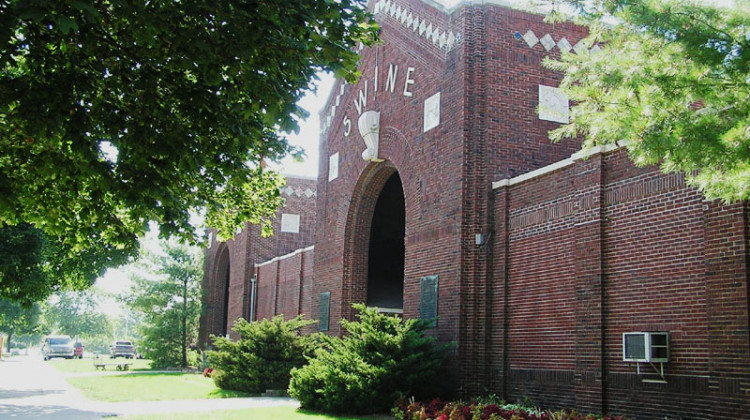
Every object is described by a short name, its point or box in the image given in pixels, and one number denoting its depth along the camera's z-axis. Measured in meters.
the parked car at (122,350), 69.03
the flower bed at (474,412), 13.33
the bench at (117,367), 39.75
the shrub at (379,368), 16.66
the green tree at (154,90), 8.92
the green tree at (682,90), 7.55
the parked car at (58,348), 70.69
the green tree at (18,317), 43.14
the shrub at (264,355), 23.48
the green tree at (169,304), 41.66
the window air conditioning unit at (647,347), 12.49
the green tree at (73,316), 92.12
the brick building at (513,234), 12.20
